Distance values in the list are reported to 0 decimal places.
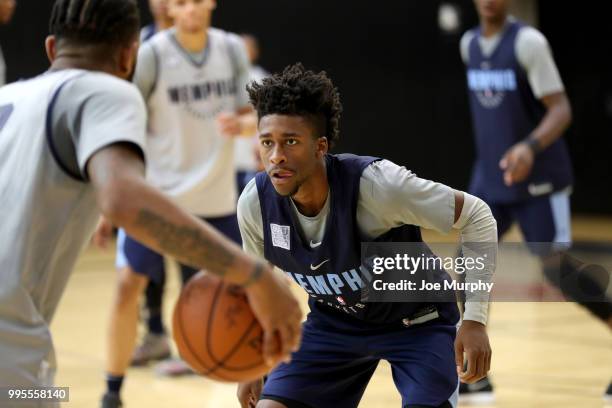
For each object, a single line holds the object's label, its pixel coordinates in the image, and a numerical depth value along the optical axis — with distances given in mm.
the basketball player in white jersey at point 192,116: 11211
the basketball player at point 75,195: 4414
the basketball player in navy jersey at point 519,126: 11094
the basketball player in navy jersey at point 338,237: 6633
